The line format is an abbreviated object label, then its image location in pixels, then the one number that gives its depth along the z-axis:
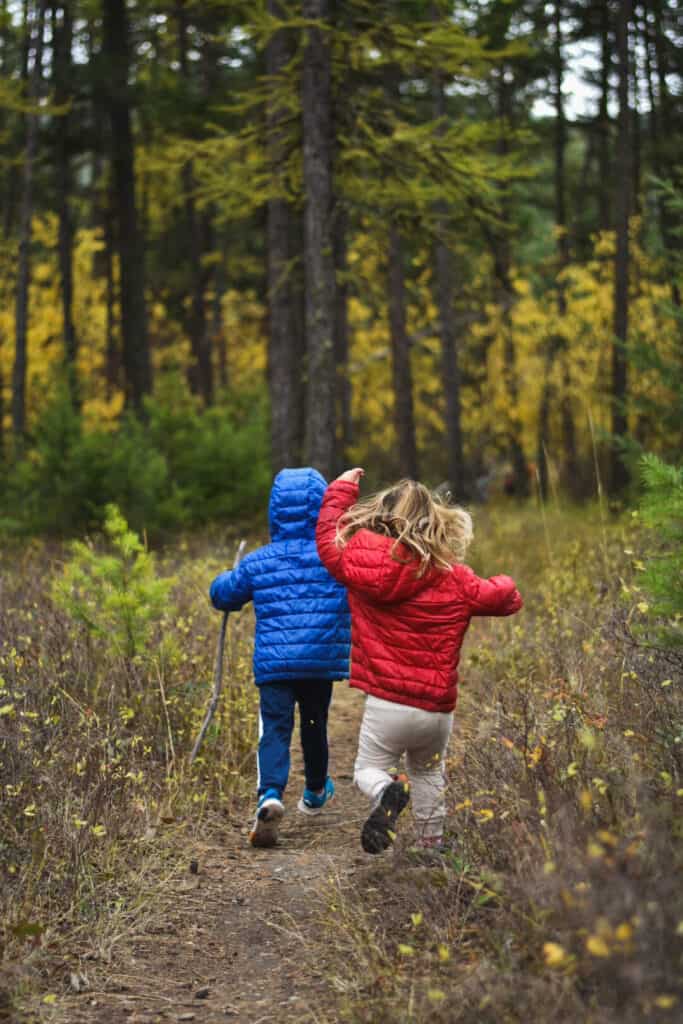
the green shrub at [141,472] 12.89
